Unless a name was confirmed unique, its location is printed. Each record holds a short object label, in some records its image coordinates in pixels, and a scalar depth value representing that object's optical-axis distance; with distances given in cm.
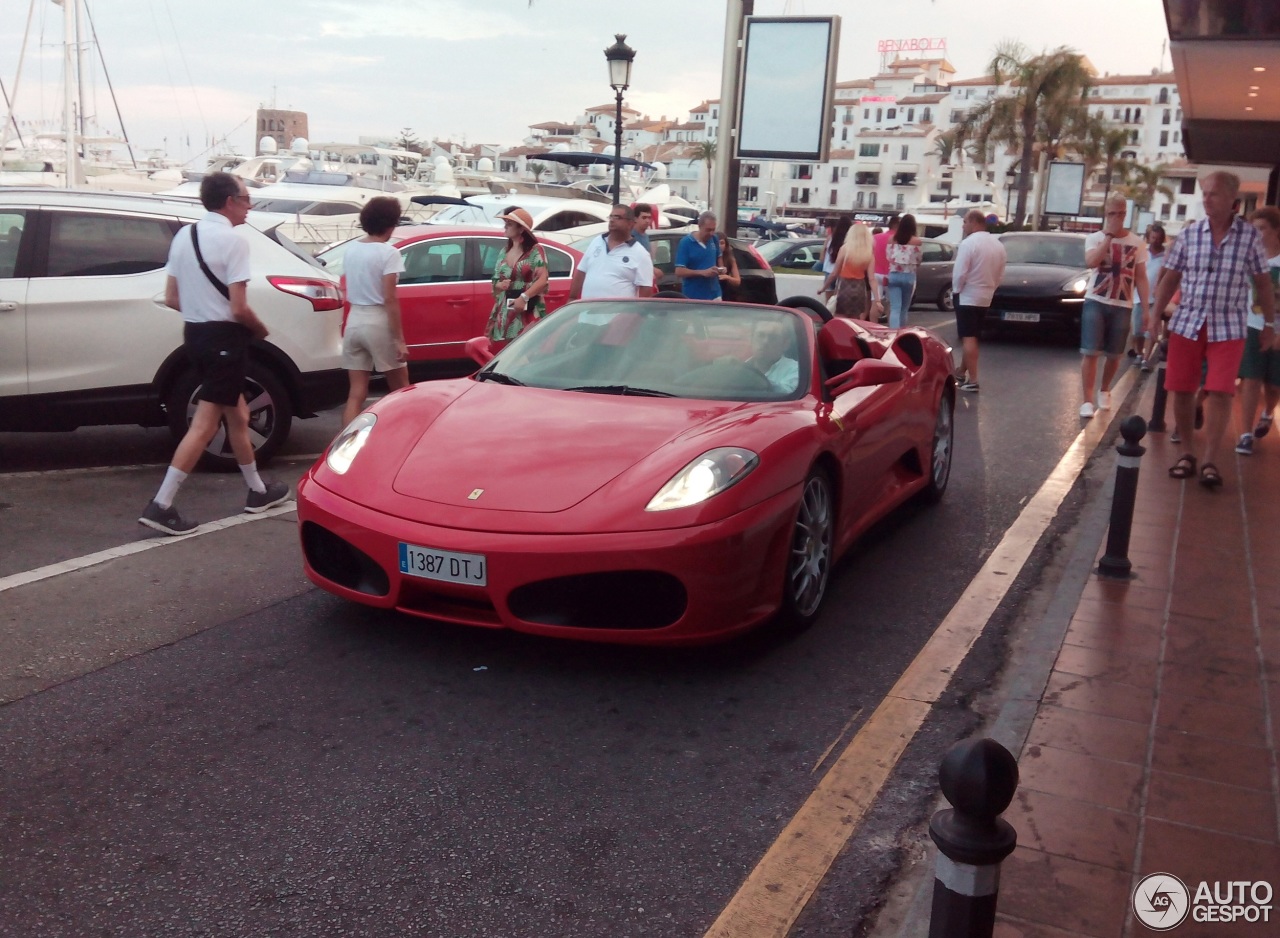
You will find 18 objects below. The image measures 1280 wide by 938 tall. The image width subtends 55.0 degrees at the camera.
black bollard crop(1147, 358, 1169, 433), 900
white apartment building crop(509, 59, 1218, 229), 11438
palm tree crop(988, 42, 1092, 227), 5888
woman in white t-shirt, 720
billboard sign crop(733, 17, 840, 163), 1709
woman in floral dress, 827
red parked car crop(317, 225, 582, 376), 1021
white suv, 677
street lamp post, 1898
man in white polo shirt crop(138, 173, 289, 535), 595
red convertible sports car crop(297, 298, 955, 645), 396
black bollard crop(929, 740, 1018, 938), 182
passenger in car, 507
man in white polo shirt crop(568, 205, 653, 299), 877
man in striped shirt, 714
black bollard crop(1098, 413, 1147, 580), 528
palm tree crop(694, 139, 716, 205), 10670
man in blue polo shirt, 1156
